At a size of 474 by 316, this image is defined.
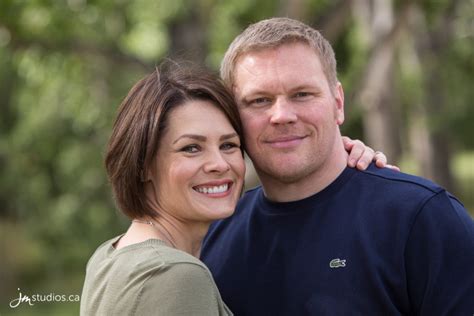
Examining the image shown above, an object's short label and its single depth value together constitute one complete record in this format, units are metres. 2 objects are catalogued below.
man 2.67
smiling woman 2.76
